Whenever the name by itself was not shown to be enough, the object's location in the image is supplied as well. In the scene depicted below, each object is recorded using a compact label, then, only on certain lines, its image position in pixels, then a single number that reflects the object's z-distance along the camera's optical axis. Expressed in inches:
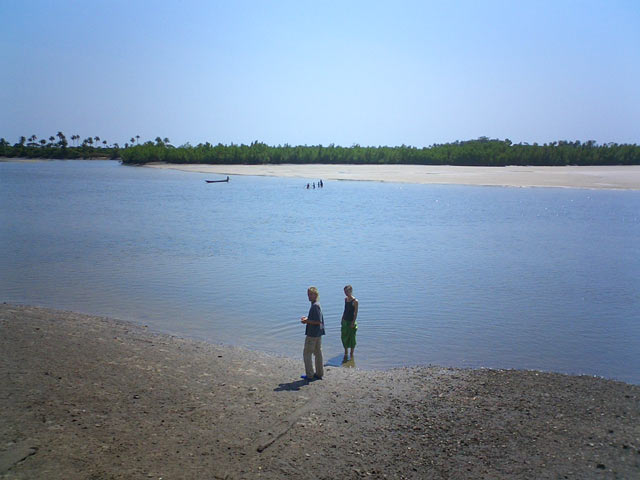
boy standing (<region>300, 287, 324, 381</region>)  307.7
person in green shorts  364.2
